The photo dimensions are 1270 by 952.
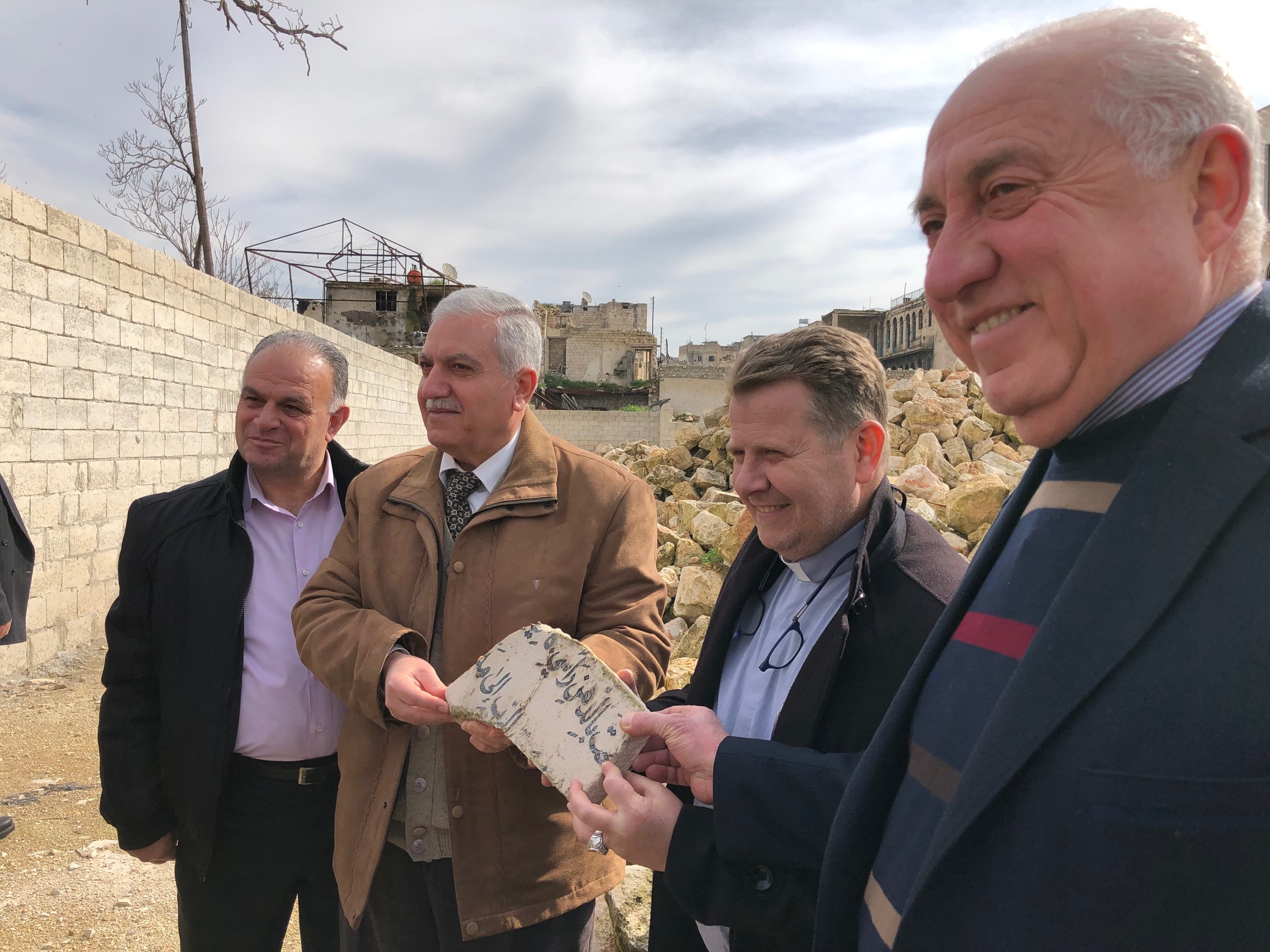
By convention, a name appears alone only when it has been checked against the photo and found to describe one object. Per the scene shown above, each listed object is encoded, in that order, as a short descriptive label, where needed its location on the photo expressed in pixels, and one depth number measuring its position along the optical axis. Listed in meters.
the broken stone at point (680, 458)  10.36
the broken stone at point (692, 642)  5.33
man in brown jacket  1.82
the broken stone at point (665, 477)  9.96
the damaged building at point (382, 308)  23.30
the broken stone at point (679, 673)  4.25
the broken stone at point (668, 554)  7.25
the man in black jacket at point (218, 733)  2.09
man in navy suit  0.60
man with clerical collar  1.28
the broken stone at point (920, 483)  6.93
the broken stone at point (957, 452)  8.39
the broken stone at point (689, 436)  10.66
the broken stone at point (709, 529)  7.06
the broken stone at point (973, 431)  8.73
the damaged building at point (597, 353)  36.31
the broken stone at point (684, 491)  9.41
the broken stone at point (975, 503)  6.06
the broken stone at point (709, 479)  9.37
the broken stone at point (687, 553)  6.87
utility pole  12.20
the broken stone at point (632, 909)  2.56
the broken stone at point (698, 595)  5.89
